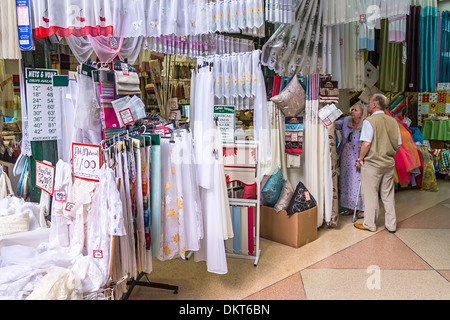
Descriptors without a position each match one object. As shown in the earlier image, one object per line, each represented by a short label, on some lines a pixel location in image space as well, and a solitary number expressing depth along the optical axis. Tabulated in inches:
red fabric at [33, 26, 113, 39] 140.0
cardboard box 165.8
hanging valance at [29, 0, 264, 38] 140.9
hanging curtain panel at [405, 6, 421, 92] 264.2
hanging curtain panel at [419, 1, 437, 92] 265.3
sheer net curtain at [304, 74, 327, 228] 182.9
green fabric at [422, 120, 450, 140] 301.7
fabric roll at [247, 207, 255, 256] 156.2
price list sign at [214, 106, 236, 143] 155.1
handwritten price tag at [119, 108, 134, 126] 120.1
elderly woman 207.3
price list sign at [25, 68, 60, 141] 134.2
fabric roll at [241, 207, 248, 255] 156.5
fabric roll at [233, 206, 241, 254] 155.3
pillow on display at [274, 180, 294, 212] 168.7
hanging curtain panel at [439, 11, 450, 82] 273.3
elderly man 182.4
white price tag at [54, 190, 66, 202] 100.0
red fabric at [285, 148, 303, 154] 185.6
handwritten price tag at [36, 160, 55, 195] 109.8
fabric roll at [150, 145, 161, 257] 109.0
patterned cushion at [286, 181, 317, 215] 165.3
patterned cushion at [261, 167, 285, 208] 172.1
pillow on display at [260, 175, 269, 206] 175.5
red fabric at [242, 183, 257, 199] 158.9
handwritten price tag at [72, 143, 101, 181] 94.7
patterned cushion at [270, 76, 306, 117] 179.8
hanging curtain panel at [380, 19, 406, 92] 262.8
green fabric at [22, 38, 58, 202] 143.1
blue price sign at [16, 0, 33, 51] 136.5
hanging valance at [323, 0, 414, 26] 177.3
